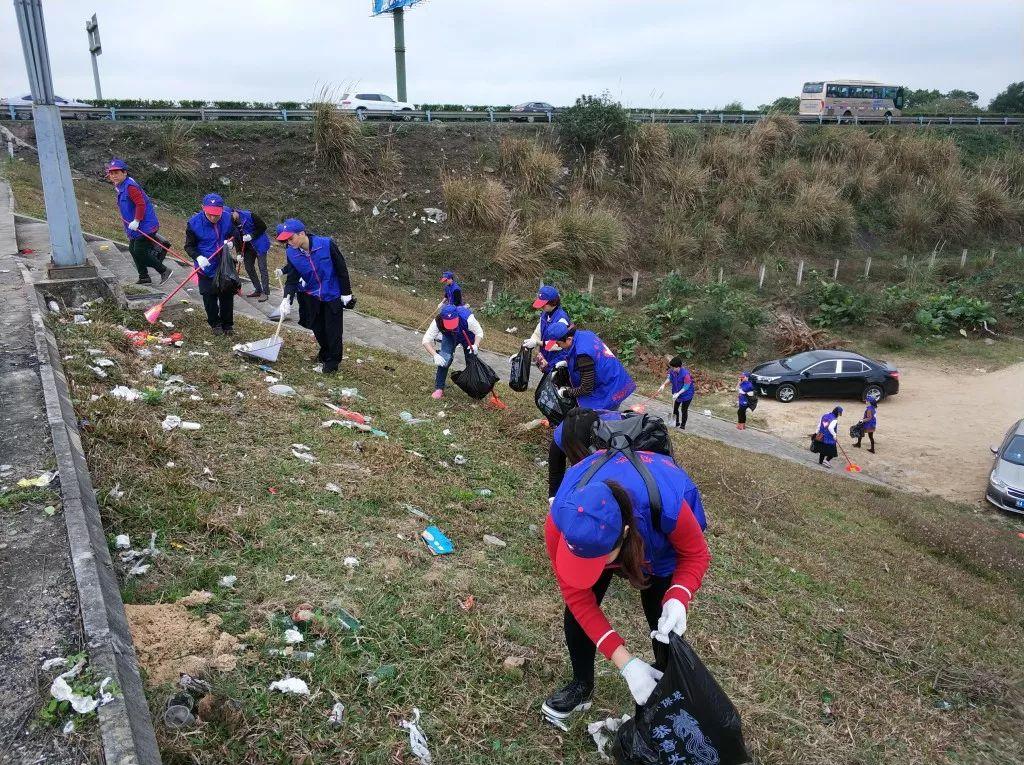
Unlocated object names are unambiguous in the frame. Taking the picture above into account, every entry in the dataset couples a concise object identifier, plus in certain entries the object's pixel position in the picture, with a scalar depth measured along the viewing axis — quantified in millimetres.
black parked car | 14898
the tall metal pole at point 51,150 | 6477
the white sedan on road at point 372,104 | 23950
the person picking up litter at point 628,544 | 2422
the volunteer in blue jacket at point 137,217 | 8297
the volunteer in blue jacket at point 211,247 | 7746
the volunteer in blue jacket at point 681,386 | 11070
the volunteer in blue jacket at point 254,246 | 10406
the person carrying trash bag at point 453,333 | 7594
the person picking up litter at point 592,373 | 5258
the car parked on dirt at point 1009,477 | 9664
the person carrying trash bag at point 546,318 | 6082
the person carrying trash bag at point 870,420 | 11727
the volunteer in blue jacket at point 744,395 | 12094
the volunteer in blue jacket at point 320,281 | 7176
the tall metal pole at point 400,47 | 29297
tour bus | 31375
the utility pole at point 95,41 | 22000
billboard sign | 28875
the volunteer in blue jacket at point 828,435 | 10656
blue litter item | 4504
